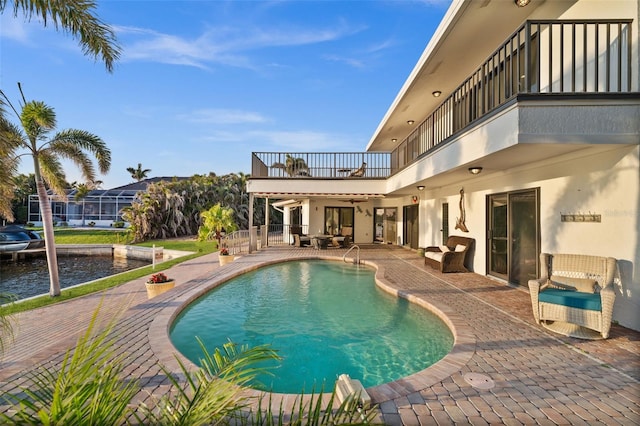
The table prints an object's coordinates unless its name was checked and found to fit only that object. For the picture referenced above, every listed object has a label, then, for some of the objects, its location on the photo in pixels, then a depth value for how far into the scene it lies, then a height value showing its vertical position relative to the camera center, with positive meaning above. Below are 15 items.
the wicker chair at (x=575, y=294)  4.94 -1.36
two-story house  5.11 +1.36
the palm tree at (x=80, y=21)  5.60 +3.95
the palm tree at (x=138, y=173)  62.34 +8.24
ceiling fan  19.16 +0.95
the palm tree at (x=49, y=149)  11.00 +2.49
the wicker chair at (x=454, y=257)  10.45 -1.39
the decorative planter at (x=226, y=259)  13.93 -2.04
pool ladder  13.83 -2.03
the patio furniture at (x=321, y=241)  17.98 -1.53
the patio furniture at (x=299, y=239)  18.86 -1.48
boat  22.53 -2.07
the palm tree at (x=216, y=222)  20.58 -0.54
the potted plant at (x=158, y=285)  8.83 -2.07
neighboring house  40.69 +0.52
